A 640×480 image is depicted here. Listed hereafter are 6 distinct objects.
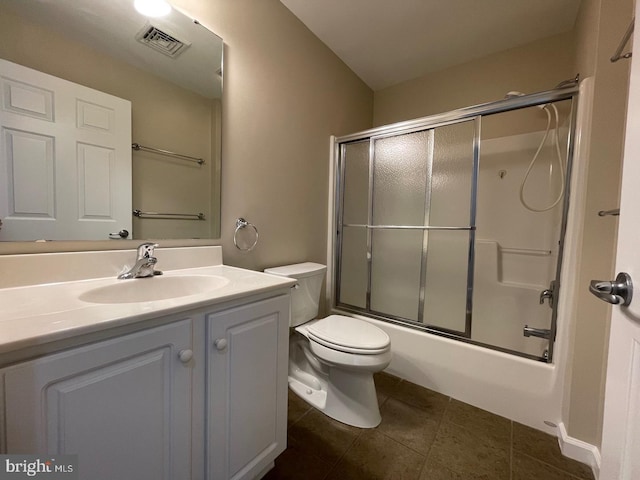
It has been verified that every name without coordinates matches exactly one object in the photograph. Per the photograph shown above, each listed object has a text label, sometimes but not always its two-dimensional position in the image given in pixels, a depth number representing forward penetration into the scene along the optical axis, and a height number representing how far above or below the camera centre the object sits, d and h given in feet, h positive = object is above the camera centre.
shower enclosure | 5.82 +0.23
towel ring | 4.81 -0.05
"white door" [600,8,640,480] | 1.53 -0.71
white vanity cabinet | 1.71 -1.45
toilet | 4.20 -2.14
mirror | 2.76 +1.29
